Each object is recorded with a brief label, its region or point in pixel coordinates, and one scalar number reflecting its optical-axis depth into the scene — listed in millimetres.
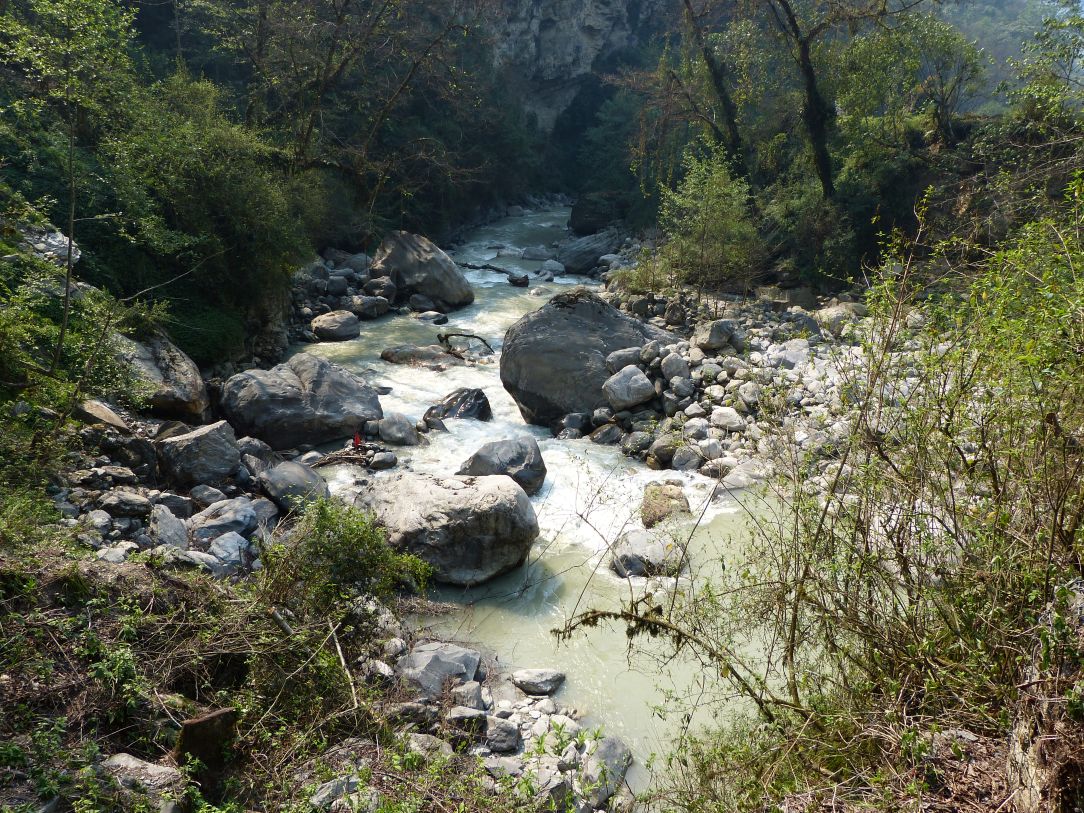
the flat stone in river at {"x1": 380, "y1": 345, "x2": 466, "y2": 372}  12969
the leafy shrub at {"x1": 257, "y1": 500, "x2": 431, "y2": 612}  5102
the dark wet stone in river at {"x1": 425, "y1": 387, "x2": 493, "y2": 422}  10734
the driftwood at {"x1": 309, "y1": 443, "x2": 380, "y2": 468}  9109
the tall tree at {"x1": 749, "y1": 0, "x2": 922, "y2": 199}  14633
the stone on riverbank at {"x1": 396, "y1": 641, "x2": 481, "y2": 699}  5211
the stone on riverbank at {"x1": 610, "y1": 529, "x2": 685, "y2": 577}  6824
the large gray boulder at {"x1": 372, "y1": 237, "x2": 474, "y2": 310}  16719
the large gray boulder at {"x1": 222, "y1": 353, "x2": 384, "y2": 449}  9344
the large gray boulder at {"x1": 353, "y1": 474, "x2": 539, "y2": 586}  6848
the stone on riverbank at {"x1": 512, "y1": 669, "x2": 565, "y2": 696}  5539
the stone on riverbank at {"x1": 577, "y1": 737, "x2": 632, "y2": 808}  4402
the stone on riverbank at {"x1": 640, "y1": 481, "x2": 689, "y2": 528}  7746
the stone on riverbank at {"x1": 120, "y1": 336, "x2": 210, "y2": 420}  8484
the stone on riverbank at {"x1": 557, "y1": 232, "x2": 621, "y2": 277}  22266
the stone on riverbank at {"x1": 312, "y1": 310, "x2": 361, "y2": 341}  14109
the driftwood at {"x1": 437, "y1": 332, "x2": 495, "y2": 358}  13477
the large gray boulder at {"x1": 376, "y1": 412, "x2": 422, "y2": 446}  9773
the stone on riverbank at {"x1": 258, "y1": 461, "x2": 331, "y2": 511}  7505
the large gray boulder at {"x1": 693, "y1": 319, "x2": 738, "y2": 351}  11859
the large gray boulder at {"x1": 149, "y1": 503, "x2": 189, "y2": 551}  5992
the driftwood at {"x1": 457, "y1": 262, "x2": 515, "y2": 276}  20802
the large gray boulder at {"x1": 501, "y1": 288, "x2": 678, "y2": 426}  10906
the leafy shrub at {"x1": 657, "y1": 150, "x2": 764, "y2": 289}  14312
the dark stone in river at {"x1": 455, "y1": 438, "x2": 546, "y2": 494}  8547
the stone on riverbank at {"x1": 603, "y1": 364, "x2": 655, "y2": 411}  10641
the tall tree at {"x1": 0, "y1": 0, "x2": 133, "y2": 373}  7430
